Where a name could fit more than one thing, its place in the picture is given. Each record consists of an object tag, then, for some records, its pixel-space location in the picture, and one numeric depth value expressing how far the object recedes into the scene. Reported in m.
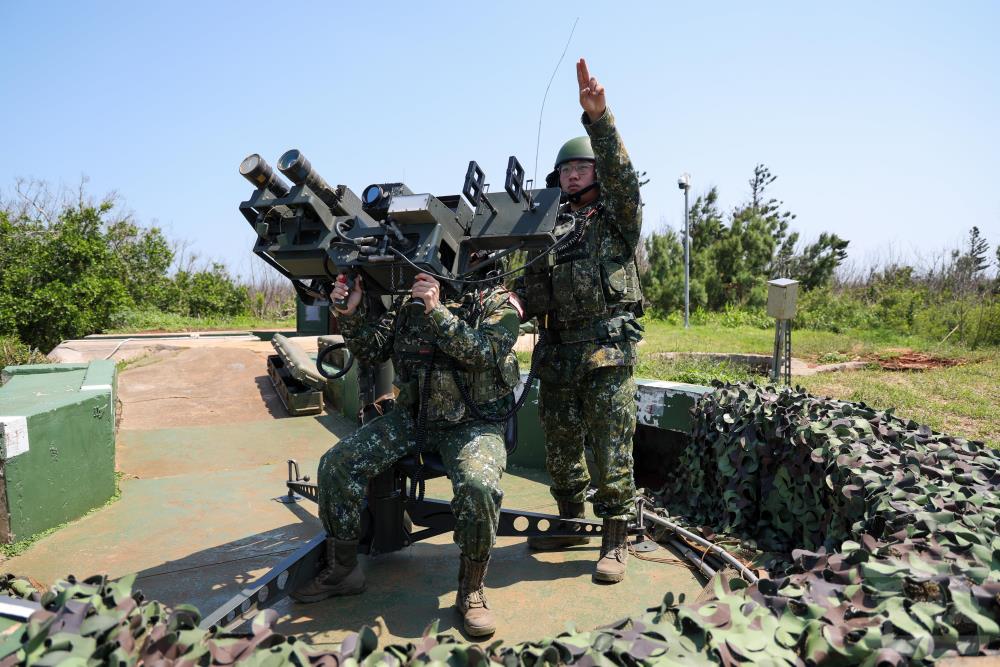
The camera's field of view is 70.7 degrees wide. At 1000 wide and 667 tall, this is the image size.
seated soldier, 2.97
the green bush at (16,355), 11.11
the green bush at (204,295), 28.50
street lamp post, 19.31
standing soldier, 3.58
